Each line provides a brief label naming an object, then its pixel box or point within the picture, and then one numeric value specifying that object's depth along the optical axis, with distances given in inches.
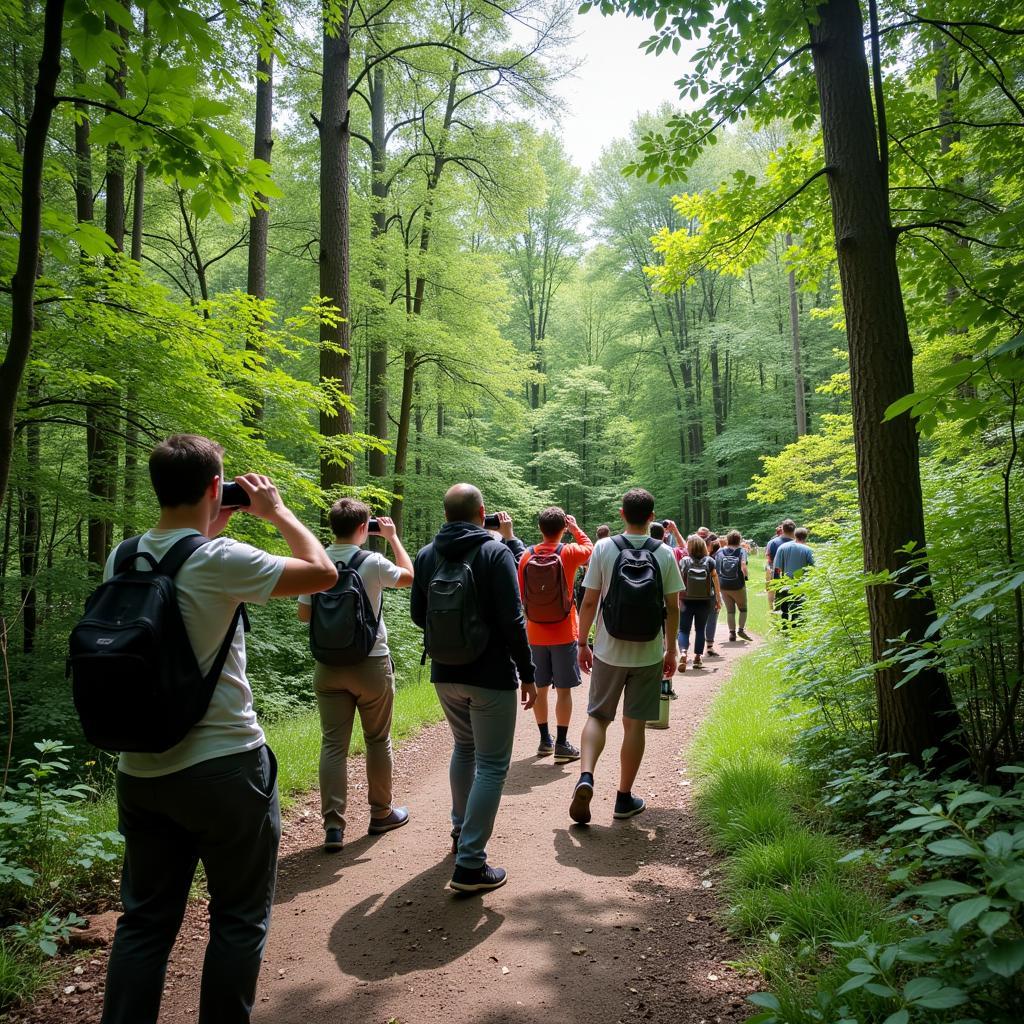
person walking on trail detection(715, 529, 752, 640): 440.1
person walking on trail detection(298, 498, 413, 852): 153.2
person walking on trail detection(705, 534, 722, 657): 416.4
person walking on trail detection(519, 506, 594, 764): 222.7
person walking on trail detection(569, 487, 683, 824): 165.8
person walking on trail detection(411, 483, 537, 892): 133.3
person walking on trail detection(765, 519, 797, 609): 426.6
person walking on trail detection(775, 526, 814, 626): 381.4
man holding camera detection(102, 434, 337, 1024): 77.0
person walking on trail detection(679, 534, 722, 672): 377.1
